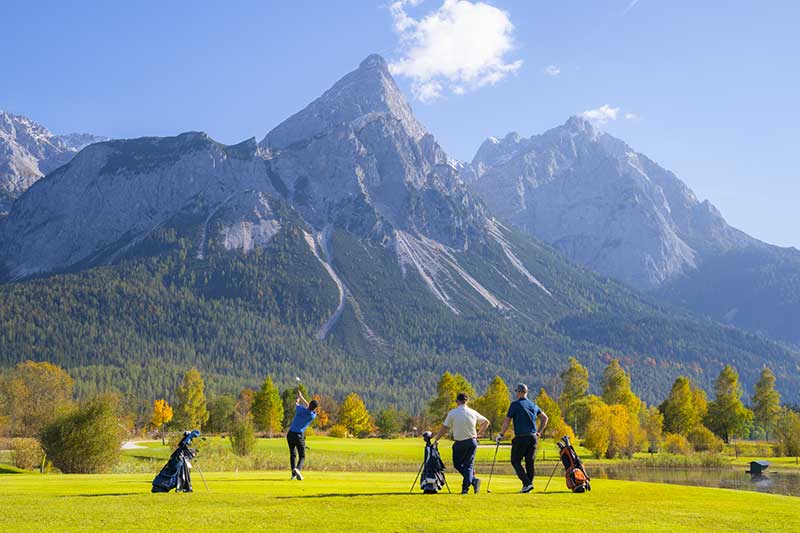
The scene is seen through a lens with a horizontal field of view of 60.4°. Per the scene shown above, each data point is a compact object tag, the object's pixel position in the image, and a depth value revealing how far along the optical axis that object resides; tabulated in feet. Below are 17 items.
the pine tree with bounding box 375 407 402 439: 481.05
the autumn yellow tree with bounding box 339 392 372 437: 446.60
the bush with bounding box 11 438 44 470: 197.98
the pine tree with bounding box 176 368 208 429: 412.57
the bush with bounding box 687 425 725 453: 343.46
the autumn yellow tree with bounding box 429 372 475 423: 372.38
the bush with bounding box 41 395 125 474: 175.32
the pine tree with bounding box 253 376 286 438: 385.50
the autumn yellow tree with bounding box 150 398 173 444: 451.12
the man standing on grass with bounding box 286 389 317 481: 86.12
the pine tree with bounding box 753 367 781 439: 401.49
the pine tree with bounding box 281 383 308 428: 458.91
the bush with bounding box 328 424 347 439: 436.60
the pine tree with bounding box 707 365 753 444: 378.12
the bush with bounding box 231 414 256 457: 229.86
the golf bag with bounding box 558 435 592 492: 76.95
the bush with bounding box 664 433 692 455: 318.65
